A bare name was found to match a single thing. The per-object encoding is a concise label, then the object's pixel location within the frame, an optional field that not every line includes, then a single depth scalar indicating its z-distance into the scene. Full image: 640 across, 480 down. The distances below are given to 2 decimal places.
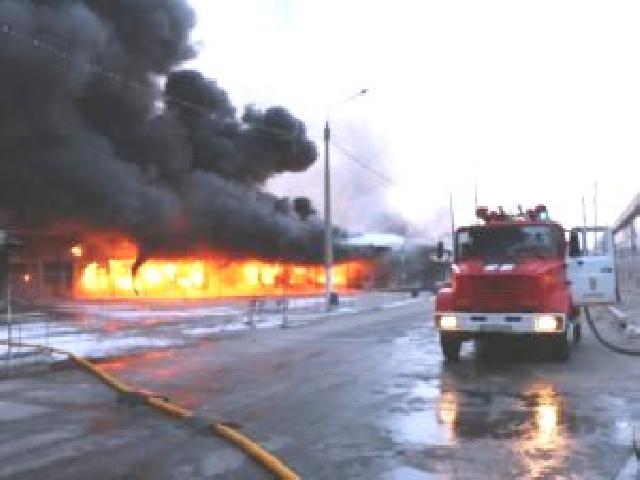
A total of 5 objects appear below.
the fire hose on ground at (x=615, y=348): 17.12
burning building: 45.78
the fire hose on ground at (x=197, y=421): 7.41
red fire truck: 15.38
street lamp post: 37.91
